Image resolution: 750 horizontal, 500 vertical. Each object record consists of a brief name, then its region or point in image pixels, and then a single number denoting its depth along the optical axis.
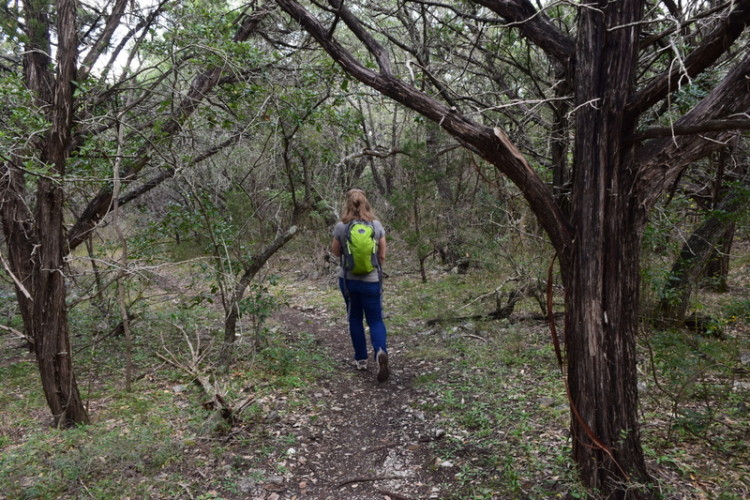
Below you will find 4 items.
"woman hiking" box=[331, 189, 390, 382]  5.21
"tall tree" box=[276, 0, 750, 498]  2.41
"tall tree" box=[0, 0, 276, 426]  3.67
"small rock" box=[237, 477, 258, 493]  3.37
